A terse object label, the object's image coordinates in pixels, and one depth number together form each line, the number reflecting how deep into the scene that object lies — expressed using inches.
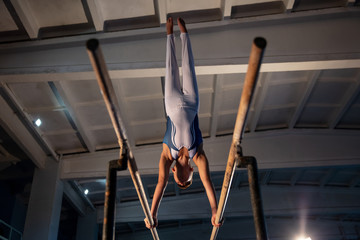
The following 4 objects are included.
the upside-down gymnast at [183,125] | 153.6
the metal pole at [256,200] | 89.3
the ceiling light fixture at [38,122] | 318.3
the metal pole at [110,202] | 89.2
